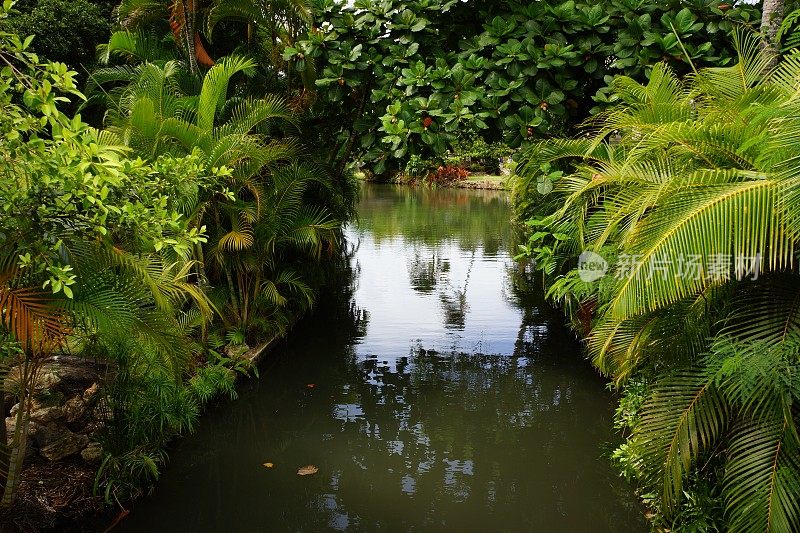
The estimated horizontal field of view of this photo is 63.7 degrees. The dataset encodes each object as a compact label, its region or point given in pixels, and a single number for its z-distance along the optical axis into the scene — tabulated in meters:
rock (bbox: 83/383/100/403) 4.82
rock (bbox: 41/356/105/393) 4.82
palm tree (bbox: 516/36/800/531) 2.98
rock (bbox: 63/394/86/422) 4.72
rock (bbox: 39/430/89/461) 4.55
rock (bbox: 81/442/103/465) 4.64
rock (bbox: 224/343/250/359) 7.53
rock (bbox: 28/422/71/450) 4.54
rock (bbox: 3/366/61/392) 4.61
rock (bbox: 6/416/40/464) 4.50
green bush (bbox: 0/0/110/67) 11.49
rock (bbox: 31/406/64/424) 4.56
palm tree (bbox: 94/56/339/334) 6.67
